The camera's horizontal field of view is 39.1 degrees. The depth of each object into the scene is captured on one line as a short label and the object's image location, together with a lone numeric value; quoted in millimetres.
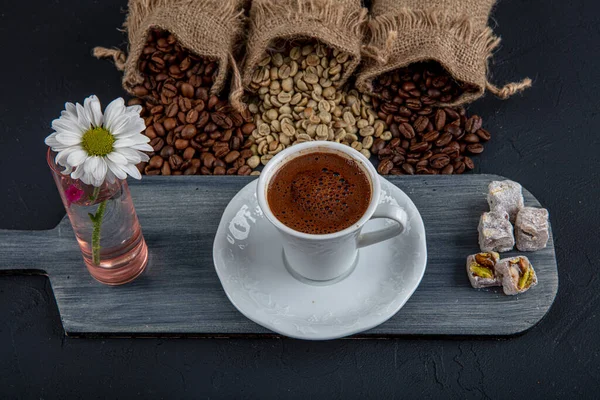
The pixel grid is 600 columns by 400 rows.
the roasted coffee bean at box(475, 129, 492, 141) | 587
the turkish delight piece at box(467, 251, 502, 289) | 496
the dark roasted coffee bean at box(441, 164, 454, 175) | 565
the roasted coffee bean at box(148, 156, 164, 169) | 571
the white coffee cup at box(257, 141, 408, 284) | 430
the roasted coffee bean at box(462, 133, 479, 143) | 582
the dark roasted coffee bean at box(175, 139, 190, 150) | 574
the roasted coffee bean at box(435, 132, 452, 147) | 575
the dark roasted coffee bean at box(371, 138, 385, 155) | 581
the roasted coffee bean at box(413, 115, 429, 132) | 582
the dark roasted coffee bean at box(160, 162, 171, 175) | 568
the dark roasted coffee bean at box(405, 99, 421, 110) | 586
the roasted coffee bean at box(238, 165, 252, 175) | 570
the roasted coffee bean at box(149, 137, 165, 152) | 578
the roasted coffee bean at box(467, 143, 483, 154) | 580
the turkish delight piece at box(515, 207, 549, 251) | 509
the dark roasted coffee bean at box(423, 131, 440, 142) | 577
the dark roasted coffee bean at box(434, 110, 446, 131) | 582
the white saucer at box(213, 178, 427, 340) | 463
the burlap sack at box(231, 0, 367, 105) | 572
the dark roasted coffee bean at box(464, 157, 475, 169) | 573
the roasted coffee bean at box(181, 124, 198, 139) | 575
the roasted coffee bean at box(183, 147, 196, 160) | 572
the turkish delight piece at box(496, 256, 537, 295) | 493
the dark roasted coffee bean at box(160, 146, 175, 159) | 573
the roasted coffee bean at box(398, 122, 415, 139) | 581
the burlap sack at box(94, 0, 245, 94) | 572
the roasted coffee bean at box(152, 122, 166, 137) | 580
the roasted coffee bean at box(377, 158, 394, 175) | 569
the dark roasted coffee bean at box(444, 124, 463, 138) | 580
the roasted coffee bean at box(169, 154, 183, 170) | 570
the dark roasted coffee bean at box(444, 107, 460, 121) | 586
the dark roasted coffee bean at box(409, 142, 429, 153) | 573
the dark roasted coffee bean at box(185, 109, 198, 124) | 579
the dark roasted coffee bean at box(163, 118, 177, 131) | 579
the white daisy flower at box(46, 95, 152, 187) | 414
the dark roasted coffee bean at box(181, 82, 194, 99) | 583
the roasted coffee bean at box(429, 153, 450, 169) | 567
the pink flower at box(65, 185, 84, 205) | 449
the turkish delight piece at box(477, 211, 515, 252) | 508
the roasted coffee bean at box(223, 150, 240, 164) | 574
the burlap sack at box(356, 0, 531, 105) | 573
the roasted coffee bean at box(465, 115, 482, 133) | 587
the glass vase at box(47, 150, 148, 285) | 453
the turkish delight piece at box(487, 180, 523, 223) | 522
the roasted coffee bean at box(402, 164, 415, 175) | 567
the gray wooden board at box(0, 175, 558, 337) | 496
